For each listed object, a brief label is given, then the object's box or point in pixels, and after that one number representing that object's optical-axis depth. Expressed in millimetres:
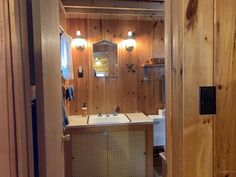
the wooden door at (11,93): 655
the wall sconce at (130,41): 2675
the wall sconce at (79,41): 2584
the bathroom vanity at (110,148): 2247
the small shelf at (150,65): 2698
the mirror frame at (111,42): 2661
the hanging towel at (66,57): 1886
